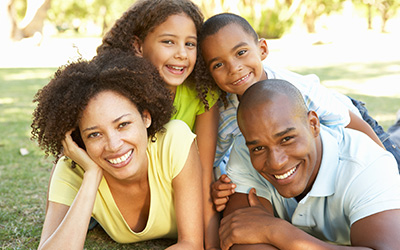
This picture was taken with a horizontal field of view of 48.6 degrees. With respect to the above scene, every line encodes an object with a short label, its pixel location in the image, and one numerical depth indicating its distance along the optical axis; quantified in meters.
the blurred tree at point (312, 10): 26.61
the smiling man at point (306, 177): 2.55
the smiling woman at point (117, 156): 2.89
